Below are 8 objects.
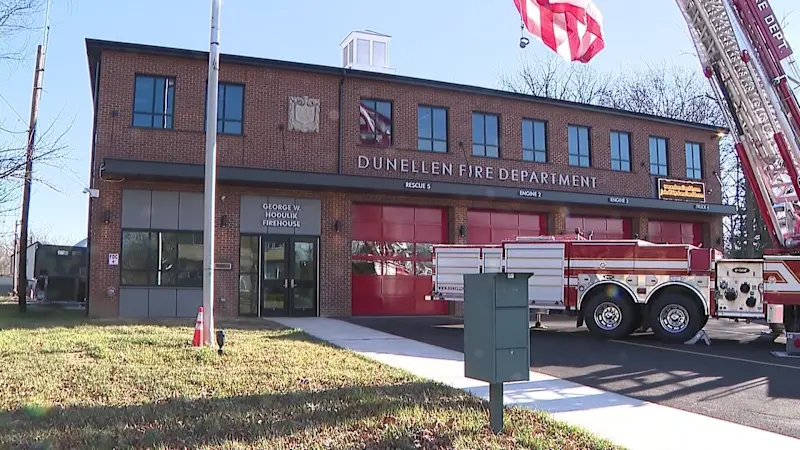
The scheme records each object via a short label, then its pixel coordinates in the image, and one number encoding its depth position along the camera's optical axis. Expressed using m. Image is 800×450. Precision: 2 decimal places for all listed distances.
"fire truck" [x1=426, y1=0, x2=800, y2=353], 13.01
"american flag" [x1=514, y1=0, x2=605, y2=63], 10.88
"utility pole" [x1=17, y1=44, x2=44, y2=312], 20.91
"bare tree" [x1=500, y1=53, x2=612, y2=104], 43.03
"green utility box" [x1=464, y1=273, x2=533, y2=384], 5.71
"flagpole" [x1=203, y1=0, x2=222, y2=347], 11.21
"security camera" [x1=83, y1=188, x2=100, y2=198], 17.94
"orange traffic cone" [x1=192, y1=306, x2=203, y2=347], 11.09
